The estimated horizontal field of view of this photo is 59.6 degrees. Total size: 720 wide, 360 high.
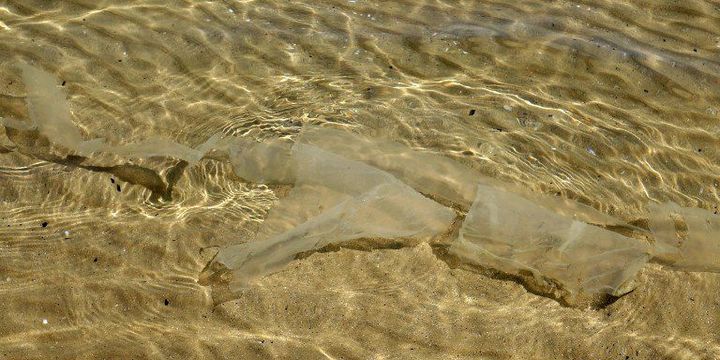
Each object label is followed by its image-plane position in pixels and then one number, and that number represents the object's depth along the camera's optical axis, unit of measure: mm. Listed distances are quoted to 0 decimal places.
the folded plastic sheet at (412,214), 3385
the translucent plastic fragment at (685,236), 3518
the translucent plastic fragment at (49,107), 3779
